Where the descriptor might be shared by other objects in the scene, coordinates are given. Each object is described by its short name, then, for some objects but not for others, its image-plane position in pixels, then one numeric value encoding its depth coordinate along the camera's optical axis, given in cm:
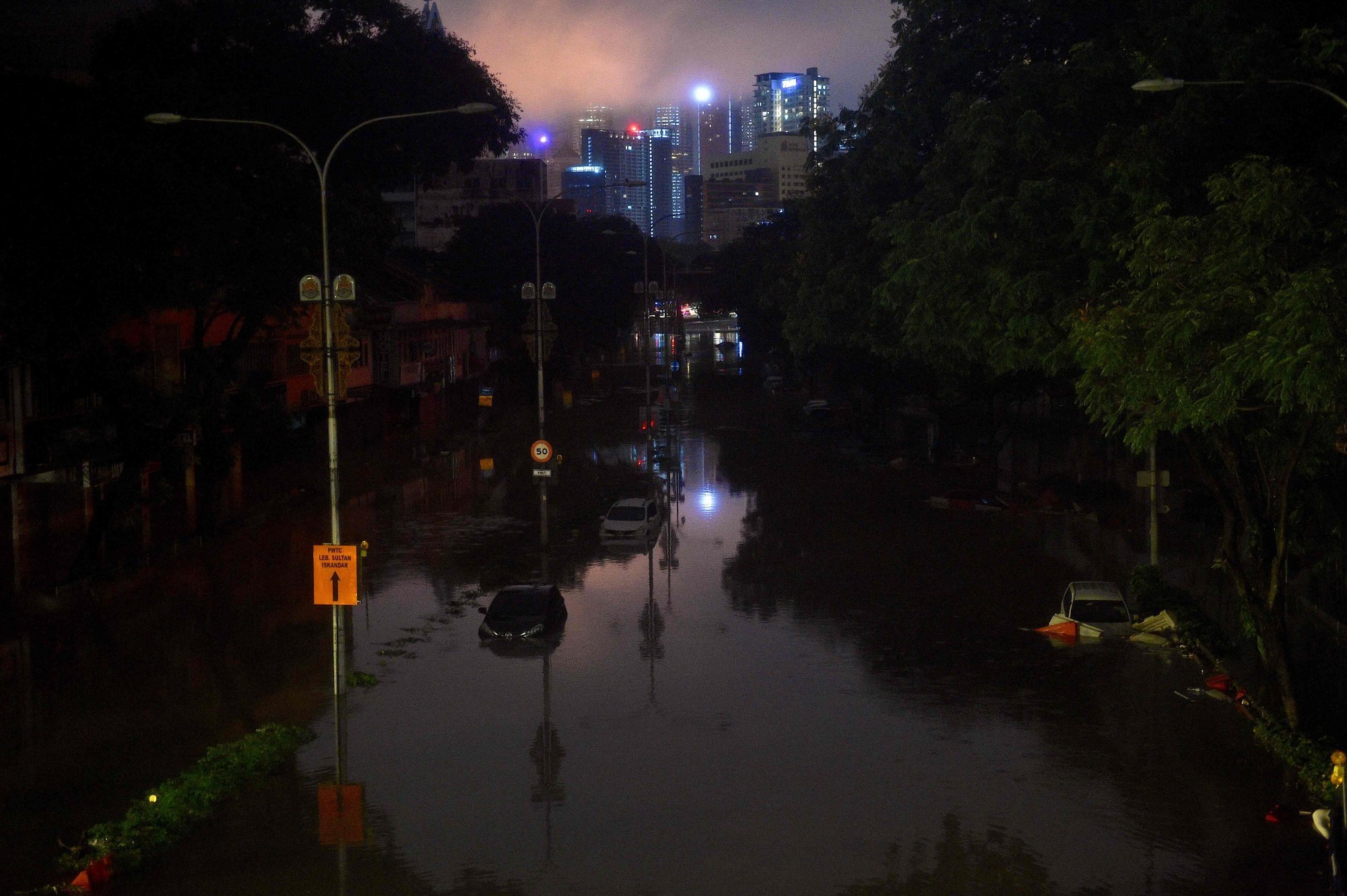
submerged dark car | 2614
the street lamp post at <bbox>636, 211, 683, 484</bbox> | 6866
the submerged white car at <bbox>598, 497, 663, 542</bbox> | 3838
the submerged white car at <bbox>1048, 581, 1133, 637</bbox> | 2616
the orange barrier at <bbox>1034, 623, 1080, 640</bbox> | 2616
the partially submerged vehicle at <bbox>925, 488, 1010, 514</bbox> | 4391
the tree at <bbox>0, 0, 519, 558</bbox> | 2755
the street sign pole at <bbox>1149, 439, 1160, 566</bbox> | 2998
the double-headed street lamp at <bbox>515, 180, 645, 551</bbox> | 3768
